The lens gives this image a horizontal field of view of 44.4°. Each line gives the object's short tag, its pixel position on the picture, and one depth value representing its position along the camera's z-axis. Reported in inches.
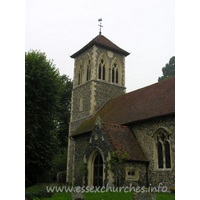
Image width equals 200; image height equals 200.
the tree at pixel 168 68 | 1994.3
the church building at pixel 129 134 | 521.0
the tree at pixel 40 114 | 625.6
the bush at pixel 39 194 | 444.0
